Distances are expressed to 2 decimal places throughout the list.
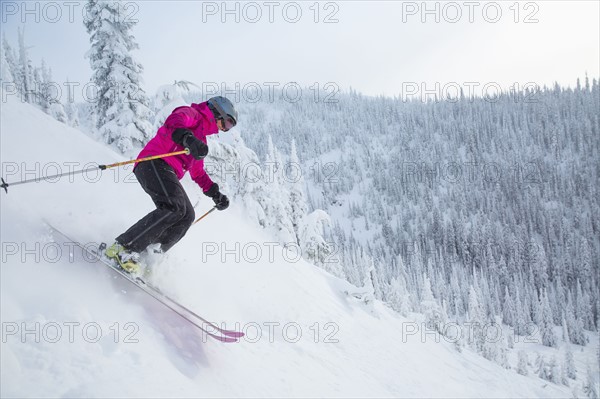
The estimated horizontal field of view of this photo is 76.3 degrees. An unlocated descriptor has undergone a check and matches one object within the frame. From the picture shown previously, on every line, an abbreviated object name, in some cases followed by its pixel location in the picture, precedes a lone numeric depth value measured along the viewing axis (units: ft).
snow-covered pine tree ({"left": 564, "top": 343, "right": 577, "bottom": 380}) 205.46
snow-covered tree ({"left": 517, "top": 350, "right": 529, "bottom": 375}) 161.57
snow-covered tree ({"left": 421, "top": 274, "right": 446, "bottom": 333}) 121.53
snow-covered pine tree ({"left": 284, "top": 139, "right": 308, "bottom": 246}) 100.17
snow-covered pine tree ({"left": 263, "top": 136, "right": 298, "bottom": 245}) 86.47
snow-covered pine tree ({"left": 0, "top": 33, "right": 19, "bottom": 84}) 129.70
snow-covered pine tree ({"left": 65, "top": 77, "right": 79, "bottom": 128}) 192.87
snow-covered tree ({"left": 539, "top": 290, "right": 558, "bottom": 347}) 267.18
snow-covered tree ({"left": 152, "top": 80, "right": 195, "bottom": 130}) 52.06
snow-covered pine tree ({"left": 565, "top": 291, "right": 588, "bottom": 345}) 273.54
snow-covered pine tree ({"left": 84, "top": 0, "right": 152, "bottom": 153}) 58.49
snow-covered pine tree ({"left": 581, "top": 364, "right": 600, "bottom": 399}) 156.25
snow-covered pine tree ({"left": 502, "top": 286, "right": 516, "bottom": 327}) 300.81
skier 16.21
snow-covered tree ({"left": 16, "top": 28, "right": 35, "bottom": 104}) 176.65
